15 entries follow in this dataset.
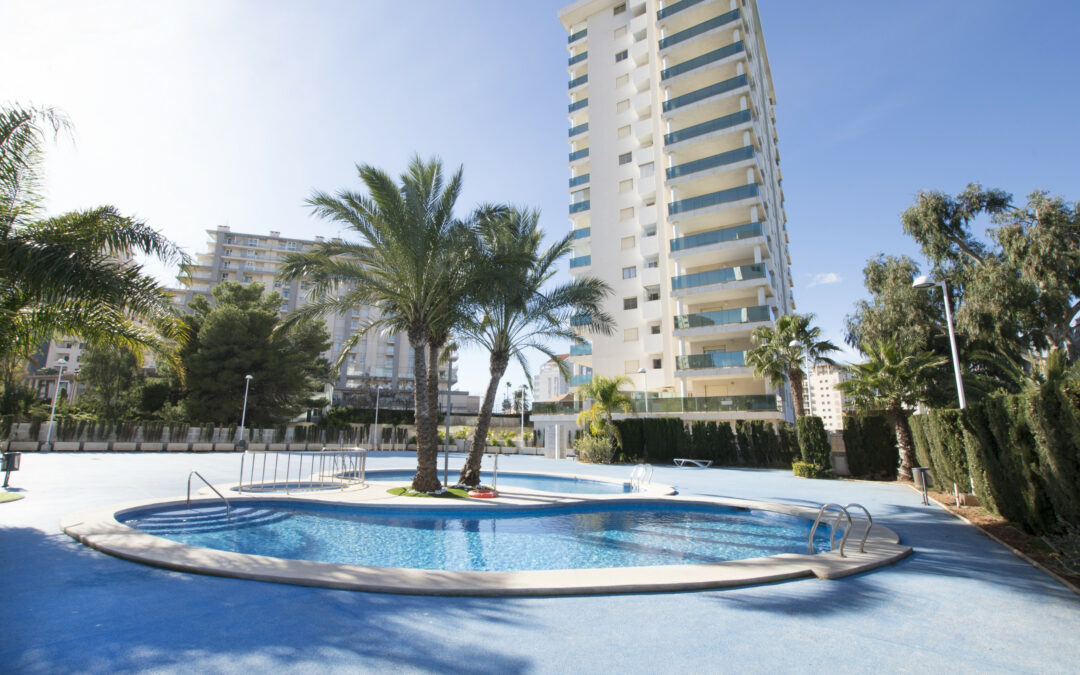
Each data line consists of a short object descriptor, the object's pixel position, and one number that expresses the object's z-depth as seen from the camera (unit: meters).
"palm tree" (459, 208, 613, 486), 13.16
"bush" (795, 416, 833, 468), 20.59
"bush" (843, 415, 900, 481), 20.17
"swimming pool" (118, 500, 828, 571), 8.09
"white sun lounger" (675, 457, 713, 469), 25.58
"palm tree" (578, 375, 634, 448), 26.33
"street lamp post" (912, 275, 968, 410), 13.03
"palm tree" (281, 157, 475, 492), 12.41
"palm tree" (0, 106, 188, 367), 7.52
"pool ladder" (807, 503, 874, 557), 6.74
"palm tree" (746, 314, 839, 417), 22.22
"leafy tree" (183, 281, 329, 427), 38.16
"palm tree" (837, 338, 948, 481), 18.78
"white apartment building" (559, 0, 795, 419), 31.00
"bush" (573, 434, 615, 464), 27.03
